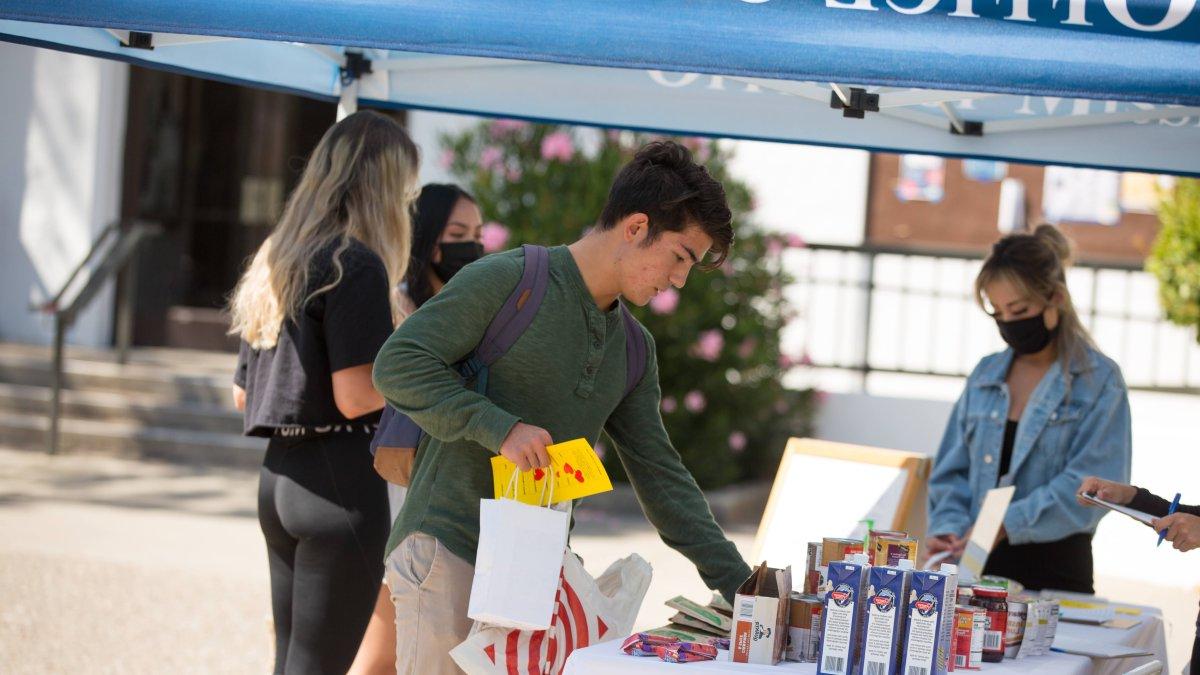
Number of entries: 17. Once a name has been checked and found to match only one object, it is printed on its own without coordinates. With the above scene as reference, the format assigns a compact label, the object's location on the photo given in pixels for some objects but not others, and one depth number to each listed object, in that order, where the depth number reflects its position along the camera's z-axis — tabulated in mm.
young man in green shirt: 5922
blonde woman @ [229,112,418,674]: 7246
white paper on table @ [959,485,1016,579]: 7762
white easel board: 9016
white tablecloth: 5773
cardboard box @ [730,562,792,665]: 5871
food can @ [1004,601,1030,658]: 6445
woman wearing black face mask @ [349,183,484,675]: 9016
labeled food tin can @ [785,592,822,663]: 6039
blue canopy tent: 5281
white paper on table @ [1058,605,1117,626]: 7773
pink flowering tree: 18798
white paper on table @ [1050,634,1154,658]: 6922
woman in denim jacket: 8523
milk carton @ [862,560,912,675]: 5730
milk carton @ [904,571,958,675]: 5730
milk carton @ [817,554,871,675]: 5773
